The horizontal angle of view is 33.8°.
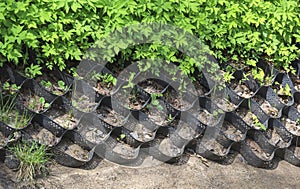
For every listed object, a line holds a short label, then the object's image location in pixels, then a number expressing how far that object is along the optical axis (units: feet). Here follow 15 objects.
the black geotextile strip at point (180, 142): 15.60
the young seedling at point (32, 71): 16.11
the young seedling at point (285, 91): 18.70
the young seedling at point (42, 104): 16.07
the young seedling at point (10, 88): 15.83
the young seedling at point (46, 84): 16.44
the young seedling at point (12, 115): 15.26
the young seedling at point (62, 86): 16.63
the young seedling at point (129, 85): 16.93
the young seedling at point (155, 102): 16.94
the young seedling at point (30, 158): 14.21
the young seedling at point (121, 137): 16.10
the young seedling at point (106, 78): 16.99
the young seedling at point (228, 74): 18.11
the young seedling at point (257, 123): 17.47
